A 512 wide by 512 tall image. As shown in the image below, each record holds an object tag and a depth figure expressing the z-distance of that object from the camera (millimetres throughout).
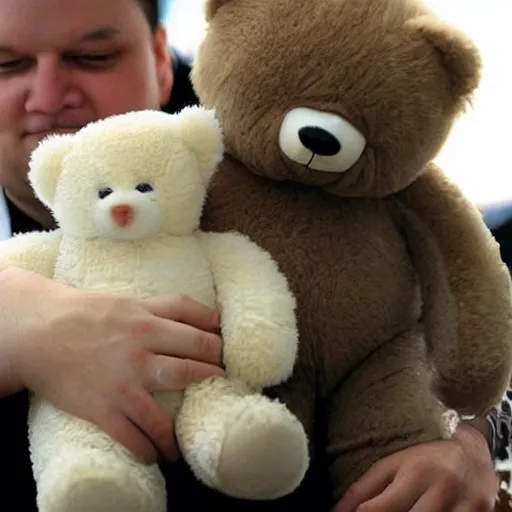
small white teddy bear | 1057
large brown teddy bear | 1148
